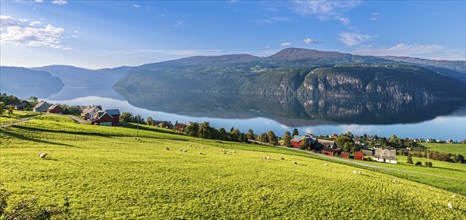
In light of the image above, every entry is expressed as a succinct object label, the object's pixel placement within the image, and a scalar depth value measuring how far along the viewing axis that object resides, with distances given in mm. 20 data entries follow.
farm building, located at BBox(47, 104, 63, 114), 108912
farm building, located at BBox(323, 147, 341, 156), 109319
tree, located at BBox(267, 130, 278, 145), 117662
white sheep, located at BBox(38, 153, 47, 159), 27902
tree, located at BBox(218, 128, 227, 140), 95950
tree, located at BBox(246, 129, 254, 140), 121925
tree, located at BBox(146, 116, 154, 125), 123212
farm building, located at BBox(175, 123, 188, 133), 109519
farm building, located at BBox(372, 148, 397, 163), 101112
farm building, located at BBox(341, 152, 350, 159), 104538
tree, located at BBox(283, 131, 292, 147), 117256
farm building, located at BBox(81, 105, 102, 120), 104362
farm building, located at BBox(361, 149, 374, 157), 121356
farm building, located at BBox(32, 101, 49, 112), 118856
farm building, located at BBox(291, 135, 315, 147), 120088
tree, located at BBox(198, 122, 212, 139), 91312
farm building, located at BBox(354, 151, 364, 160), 101000
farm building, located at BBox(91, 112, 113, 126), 90281
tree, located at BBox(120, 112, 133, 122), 114044
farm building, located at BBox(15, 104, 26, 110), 111600
